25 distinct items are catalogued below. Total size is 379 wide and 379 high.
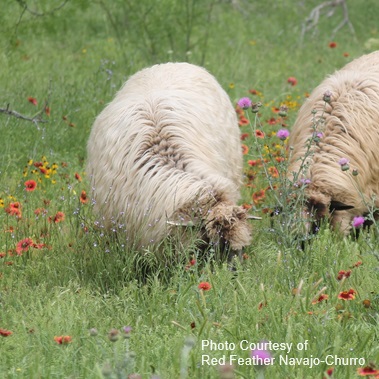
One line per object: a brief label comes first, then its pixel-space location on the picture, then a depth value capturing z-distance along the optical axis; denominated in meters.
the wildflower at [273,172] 13.37
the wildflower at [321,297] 7.98
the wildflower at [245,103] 9.87
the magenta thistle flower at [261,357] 5.02
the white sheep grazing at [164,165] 10.14
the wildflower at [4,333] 6.92
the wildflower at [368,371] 5.99
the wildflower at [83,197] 11.03
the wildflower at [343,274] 8.06
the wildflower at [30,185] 11.24
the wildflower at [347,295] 7.76
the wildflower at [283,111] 9.59
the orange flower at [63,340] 6.78
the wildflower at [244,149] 14.38
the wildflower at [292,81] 16.36
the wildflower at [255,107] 9.39
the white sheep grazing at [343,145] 11.53
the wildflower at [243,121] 14.44
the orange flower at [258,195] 12.54
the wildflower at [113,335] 5.72
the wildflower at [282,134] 9.62
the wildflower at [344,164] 8.64
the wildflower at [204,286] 7.92
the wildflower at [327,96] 9.83
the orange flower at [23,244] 9.88
